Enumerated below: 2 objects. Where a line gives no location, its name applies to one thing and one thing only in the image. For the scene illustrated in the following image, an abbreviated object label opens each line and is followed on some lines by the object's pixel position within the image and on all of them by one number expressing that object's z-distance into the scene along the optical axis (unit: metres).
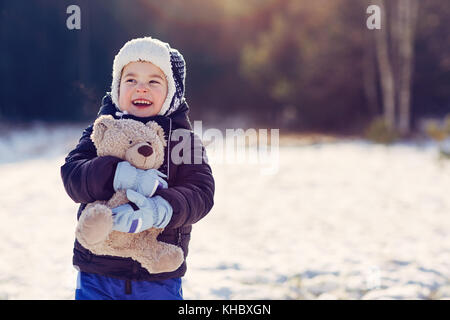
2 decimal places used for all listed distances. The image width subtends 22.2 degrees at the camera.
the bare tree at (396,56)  14.35
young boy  2.57
